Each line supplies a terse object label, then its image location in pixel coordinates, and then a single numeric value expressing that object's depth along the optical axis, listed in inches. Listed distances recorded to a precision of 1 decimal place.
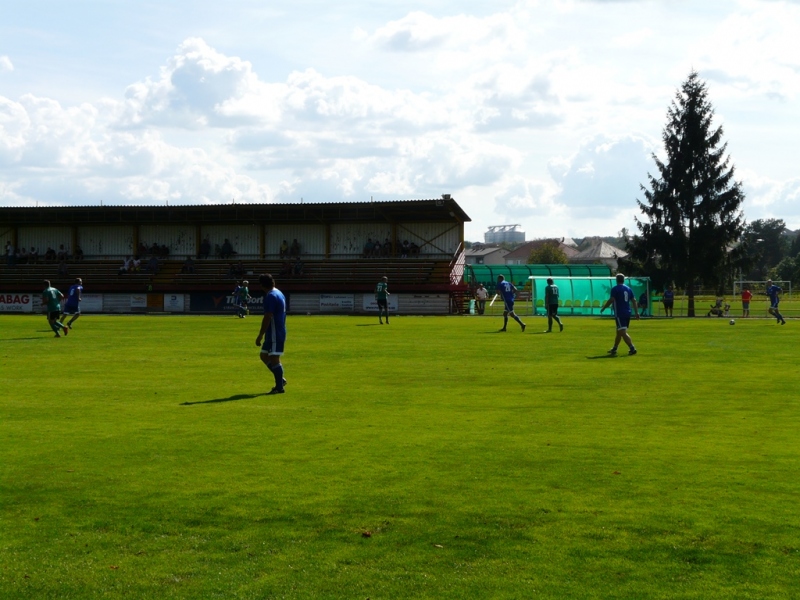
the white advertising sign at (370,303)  2378.2
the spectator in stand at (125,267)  2578.7
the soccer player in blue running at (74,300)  1371.9
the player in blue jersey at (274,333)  645.9
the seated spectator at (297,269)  2507.4
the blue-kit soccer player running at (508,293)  1390.3
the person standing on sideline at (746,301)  2099.0
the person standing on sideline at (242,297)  1925.1
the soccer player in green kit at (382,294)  1643.7
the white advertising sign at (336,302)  2383.1
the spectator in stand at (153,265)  2587.1
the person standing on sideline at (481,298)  2342.5
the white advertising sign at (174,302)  2448.3
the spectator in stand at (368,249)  2625.5
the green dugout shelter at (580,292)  2313.0
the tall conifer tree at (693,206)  2551.7
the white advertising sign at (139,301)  2470.5
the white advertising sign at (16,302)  2455.7
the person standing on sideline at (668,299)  2273.6
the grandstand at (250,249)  2421.3
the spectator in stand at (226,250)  2699.3
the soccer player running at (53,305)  1261.1
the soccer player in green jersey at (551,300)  1389.0
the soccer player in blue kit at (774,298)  1675.6
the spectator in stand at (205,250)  2721.5
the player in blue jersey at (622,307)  973.9
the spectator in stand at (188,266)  2577.8
